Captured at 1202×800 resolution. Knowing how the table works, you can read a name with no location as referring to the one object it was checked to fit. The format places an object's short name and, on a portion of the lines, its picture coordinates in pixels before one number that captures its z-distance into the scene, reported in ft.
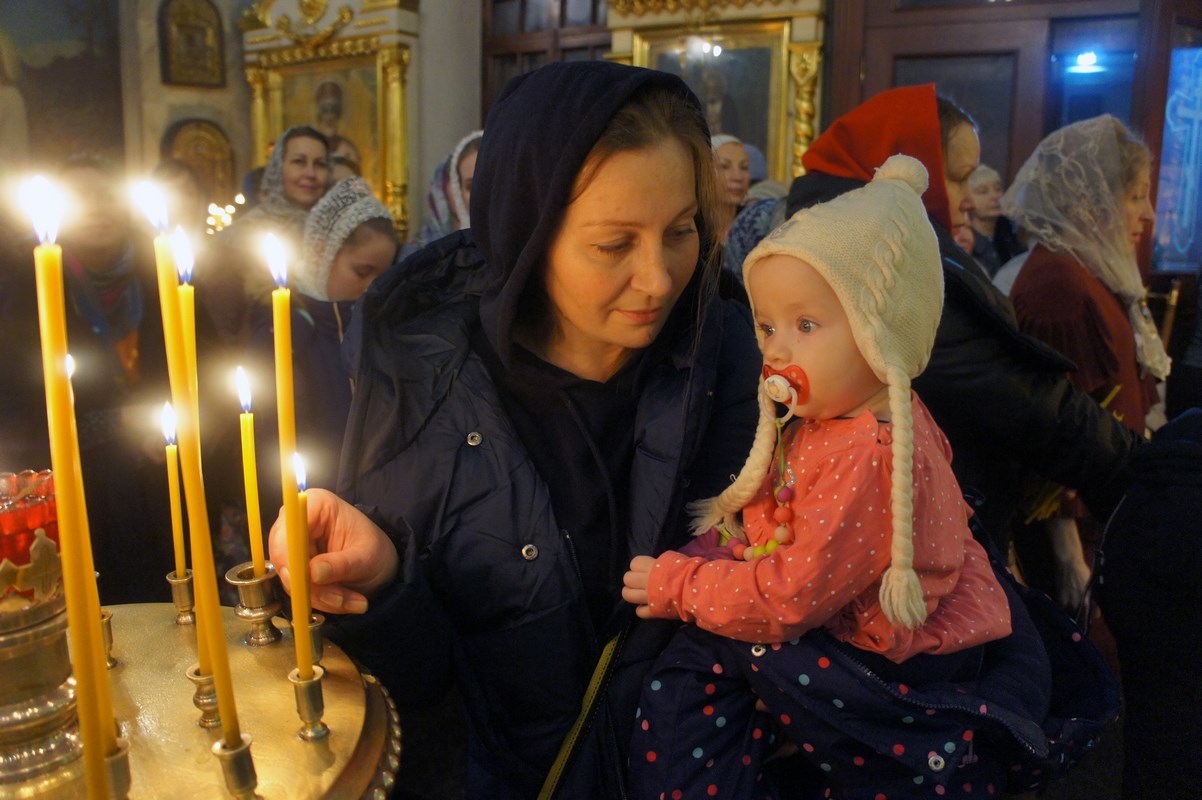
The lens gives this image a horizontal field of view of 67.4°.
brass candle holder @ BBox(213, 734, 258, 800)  2.44
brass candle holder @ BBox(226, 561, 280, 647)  3.51
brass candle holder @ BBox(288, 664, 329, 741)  2.88
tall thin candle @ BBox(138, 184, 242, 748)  2.19
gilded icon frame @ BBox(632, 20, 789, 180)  20.18
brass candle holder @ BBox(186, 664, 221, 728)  3.03
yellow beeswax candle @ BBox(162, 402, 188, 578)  3.30
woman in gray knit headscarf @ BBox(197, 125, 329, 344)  12.84
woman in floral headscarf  13.12
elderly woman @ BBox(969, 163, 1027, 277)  15.75
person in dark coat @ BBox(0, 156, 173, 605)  10.11
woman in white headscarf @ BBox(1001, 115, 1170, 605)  9.01
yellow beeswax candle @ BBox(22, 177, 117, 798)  1.90
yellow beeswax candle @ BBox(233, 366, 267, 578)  2.91
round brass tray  2.75
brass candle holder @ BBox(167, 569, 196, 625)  3.81
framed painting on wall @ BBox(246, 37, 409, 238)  23.71
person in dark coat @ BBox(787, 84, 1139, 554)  6.56
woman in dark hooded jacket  4.46
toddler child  3.92
